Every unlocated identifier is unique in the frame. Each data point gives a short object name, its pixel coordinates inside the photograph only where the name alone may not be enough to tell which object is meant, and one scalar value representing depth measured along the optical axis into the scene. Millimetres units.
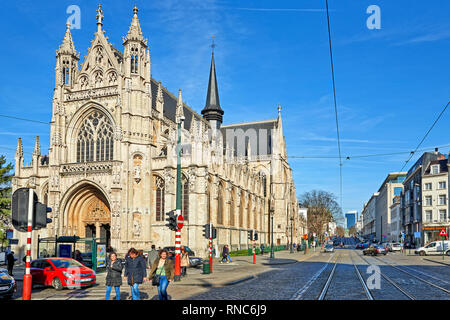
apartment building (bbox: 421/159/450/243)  63312
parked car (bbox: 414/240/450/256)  48906
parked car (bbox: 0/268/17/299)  14594
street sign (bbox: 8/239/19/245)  26984
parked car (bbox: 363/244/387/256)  48688
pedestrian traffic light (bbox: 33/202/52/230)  9469
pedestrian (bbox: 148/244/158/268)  20156
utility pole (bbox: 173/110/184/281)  17781
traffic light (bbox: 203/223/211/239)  22797
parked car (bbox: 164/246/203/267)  28212
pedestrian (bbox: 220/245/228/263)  32094
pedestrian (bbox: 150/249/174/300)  11539
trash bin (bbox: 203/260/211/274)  22712
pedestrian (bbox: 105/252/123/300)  11609
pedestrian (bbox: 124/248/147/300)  11438
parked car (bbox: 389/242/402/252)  60250
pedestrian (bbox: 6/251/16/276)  22234
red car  16938
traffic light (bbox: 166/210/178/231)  17814
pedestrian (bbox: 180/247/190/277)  19359
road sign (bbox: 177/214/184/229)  18039
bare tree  80938
